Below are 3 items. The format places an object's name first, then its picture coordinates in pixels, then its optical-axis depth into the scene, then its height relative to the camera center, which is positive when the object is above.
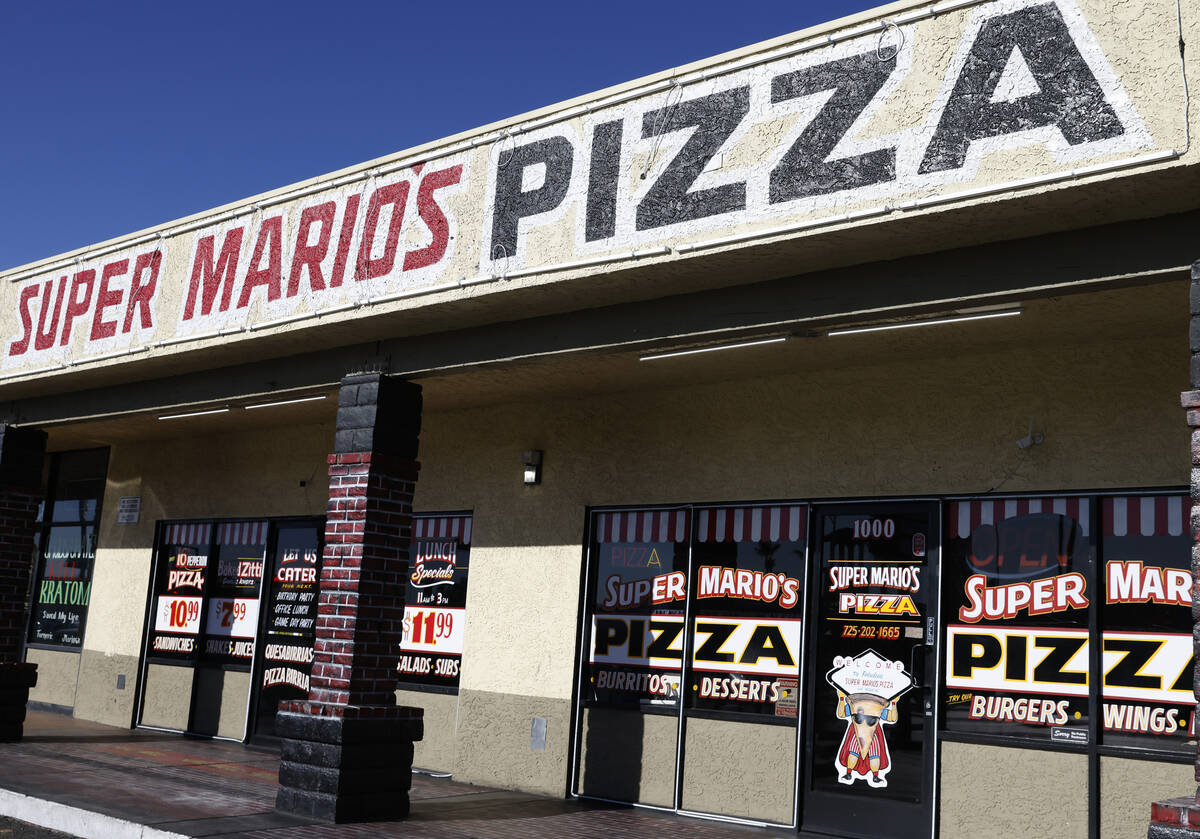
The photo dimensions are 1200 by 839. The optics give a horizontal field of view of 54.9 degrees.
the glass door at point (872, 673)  8.73 -0.14
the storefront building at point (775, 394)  6.52 +2.07
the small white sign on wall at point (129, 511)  15.84 +1.25
